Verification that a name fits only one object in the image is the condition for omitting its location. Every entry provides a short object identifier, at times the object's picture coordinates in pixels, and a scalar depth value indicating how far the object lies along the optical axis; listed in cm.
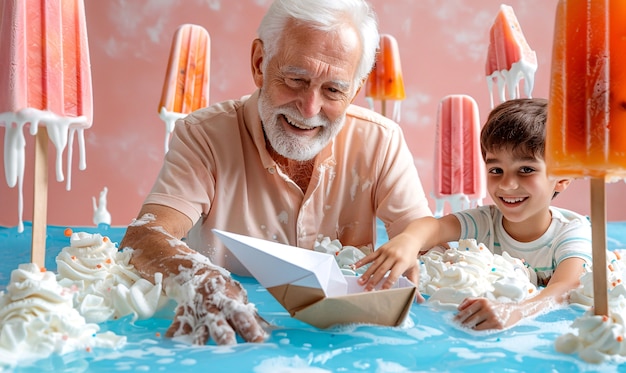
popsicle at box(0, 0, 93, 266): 196
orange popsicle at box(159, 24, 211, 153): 402
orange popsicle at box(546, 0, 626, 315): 145
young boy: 213
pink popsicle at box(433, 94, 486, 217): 412
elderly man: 210
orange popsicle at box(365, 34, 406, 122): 453
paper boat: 148
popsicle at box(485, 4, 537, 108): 363
